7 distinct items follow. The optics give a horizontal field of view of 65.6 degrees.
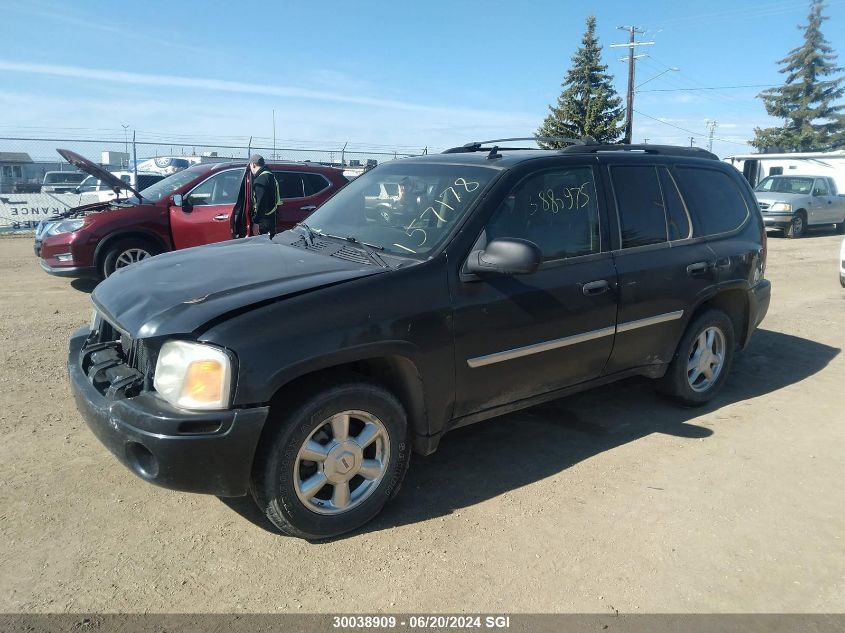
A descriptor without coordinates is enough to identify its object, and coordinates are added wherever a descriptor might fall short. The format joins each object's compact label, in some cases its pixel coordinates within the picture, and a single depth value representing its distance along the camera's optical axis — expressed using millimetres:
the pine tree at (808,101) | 48062
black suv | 2775
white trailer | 23469
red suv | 8344
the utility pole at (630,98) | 35094
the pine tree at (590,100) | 35094
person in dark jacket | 8328
